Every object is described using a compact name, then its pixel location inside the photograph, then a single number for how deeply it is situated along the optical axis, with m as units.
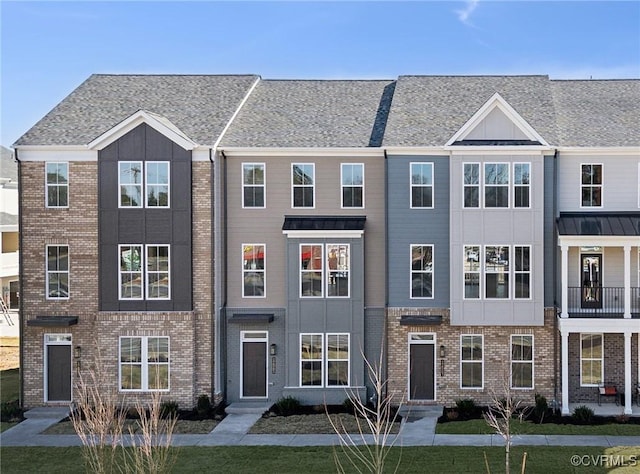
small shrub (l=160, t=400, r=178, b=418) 21.55
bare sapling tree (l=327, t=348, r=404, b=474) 16.59
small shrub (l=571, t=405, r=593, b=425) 20.58
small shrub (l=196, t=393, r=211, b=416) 21.97
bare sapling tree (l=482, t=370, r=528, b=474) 20.09
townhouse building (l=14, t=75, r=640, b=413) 22.39
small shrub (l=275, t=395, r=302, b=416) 22.12
